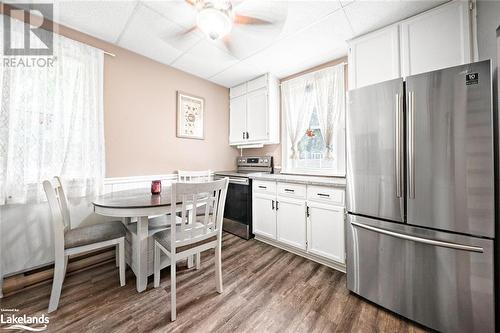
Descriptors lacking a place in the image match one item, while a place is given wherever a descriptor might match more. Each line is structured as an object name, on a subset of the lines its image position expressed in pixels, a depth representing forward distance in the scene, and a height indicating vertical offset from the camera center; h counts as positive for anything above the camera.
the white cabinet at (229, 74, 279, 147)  3.15 +0.97
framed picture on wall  3.00 +0.85
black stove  2.89 -0.52
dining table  1.54 -0.34
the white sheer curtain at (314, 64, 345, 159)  2.62 +0.93
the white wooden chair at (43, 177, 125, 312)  1.49 -0.59
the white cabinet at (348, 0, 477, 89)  1.63 +1.16
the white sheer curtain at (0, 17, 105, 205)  1.69 +0.44
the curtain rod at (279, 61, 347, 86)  2.57 +1.45
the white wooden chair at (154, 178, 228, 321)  1.46 -0.55
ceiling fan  1.46 +1.17
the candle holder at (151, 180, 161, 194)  2.06 -0.20
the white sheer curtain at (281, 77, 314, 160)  2.97 +0.97
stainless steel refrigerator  1.20 -0.22
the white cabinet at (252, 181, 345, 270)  2.07 -0.64
